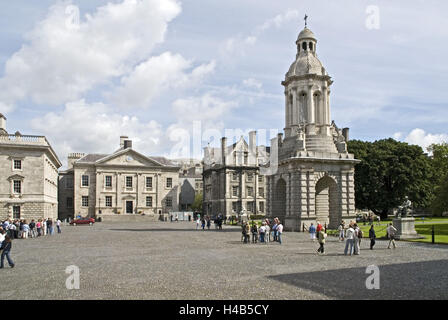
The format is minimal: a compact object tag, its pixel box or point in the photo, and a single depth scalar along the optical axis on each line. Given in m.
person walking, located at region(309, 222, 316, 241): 25.34
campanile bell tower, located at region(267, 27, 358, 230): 33.25
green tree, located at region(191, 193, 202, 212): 85.81
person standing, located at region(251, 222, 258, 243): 25.19
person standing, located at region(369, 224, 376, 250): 20.86
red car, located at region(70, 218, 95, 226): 53.82
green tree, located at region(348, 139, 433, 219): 51.75
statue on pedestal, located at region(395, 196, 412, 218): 26.02
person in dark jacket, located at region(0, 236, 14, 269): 15.17
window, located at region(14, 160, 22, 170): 42.88
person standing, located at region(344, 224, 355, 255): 18.75
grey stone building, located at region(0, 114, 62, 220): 41.81
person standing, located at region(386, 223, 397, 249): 20.58
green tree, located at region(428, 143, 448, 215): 60.47
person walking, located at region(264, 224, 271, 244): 25.32
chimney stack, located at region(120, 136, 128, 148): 73.38
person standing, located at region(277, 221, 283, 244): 24.28
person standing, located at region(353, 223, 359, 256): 18.75
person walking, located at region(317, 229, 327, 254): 18.81
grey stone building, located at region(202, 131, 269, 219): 69.31
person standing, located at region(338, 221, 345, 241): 26.67
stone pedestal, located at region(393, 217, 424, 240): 25.98
